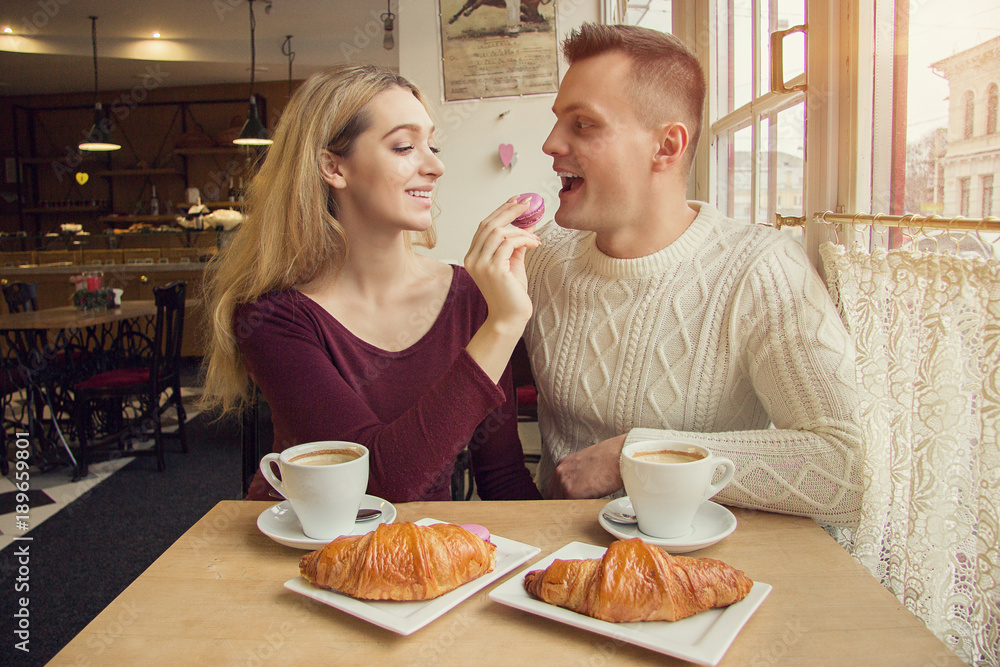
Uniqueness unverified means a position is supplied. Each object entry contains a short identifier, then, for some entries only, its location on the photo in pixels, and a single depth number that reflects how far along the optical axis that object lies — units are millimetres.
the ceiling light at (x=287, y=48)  7680
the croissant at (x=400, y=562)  722
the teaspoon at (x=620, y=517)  904
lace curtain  723
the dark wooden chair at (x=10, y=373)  3783
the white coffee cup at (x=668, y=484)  820
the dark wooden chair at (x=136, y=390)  3904
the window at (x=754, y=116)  1544
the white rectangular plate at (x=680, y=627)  620
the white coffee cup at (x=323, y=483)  851
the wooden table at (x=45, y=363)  3830
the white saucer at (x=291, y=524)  868
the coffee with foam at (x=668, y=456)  884
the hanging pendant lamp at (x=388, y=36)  4217
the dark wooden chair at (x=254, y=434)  1635
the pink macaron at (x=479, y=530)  839
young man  1158
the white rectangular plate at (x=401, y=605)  679
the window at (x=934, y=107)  867
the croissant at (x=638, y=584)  666
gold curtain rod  723
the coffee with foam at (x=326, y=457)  903
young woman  1419
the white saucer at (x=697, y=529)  830
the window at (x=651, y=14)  2754
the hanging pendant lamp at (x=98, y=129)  5734
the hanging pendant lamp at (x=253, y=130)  5969
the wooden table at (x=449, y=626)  645
